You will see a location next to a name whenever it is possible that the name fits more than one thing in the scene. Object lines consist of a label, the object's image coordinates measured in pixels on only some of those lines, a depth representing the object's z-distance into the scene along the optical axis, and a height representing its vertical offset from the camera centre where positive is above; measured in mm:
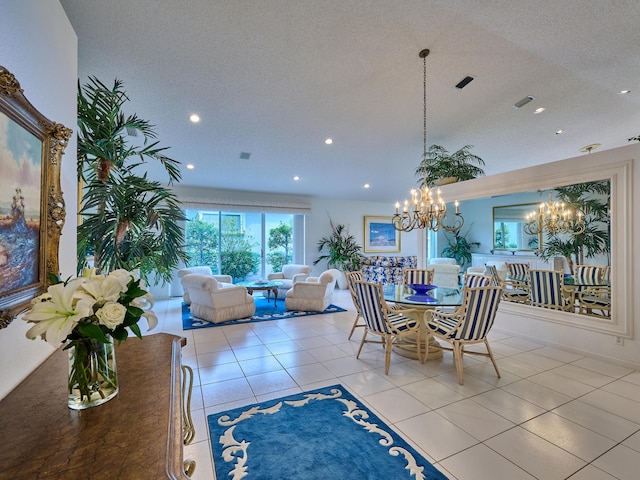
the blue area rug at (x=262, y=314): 4672 -1349
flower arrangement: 846 -250
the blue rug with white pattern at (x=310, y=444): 1670 -1351
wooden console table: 685 -550
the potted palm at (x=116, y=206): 2312 +321
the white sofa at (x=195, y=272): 5983 -687
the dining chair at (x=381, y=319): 2939 -835
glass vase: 938 -450
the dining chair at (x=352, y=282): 3596 -533
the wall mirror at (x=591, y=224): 3082 +434
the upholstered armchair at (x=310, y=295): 5434 -1015
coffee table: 5672 -888
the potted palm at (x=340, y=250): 8156 -213
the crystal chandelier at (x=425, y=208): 3332 +413
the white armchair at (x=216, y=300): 4688 -994
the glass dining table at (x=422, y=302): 3046 -639
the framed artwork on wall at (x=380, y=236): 9039 +226
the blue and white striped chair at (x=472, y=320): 2635 -746
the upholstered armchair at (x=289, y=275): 6400 -793
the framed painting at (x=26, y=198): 1027 +186
